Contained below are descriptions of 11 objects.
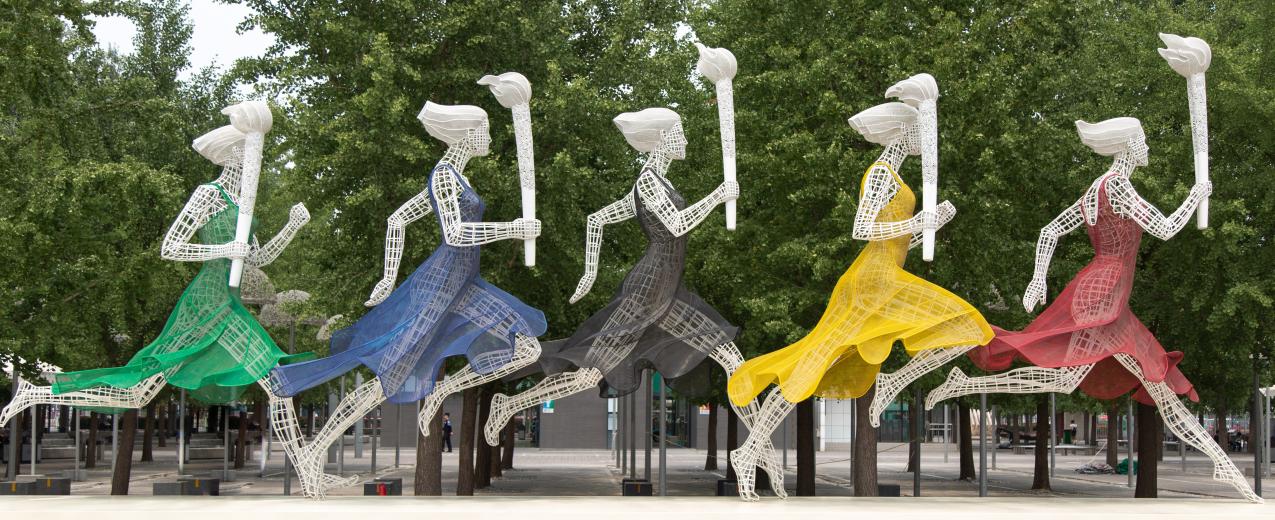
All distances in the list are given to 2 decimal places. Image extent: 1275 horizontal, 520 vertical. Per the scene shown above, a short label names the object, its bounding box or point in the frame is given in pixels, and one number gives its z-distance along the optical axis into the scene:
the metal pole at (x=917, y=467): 21.49
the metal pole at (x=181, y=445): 28.92
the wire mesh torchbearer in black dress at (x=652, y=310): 14.82
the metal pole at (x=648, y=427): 20.06
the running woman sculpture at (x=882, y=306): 14.21
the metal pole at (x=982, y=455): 20.81
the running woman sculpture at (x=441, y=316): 14.55
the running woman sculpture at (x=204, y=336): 14.82
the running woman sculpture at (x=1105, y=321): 14.74
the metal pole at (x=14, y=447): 24.90
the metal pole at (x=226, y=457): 29.42
